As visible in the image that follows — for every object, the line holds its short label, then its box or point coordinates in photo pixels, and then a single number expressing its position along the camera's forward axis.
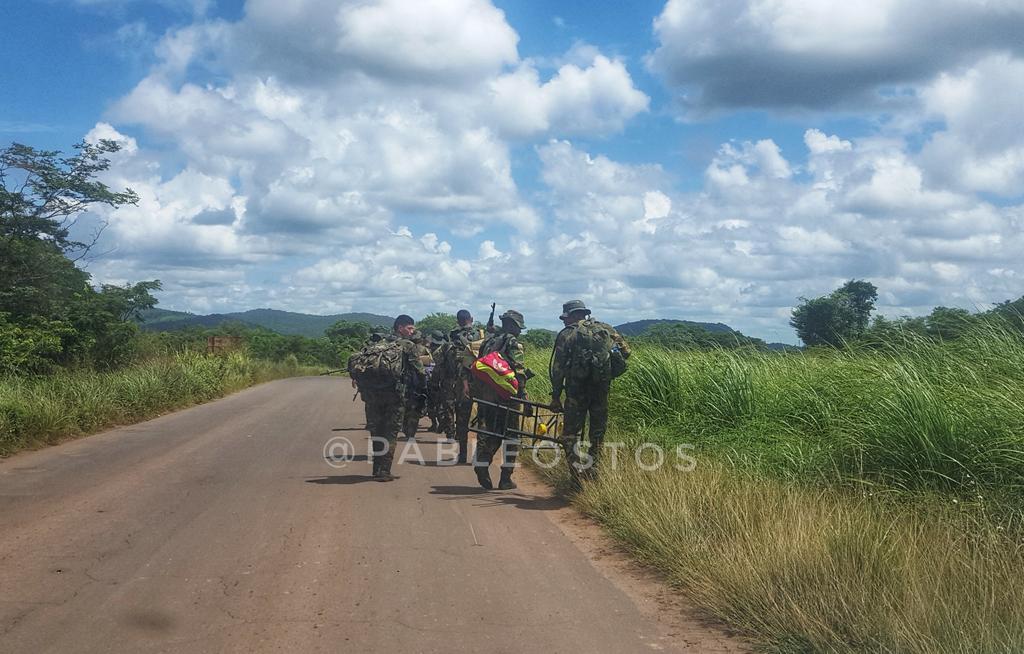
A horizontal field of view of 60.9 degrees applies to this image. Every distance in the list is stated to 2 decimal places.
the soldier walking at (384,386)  10.69
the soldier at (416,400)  12.03
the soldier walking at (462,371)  12.49
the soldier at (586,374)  9.33
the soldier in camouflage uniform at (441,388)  13.61
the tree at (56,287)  20.80
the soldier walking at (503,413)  10.16
